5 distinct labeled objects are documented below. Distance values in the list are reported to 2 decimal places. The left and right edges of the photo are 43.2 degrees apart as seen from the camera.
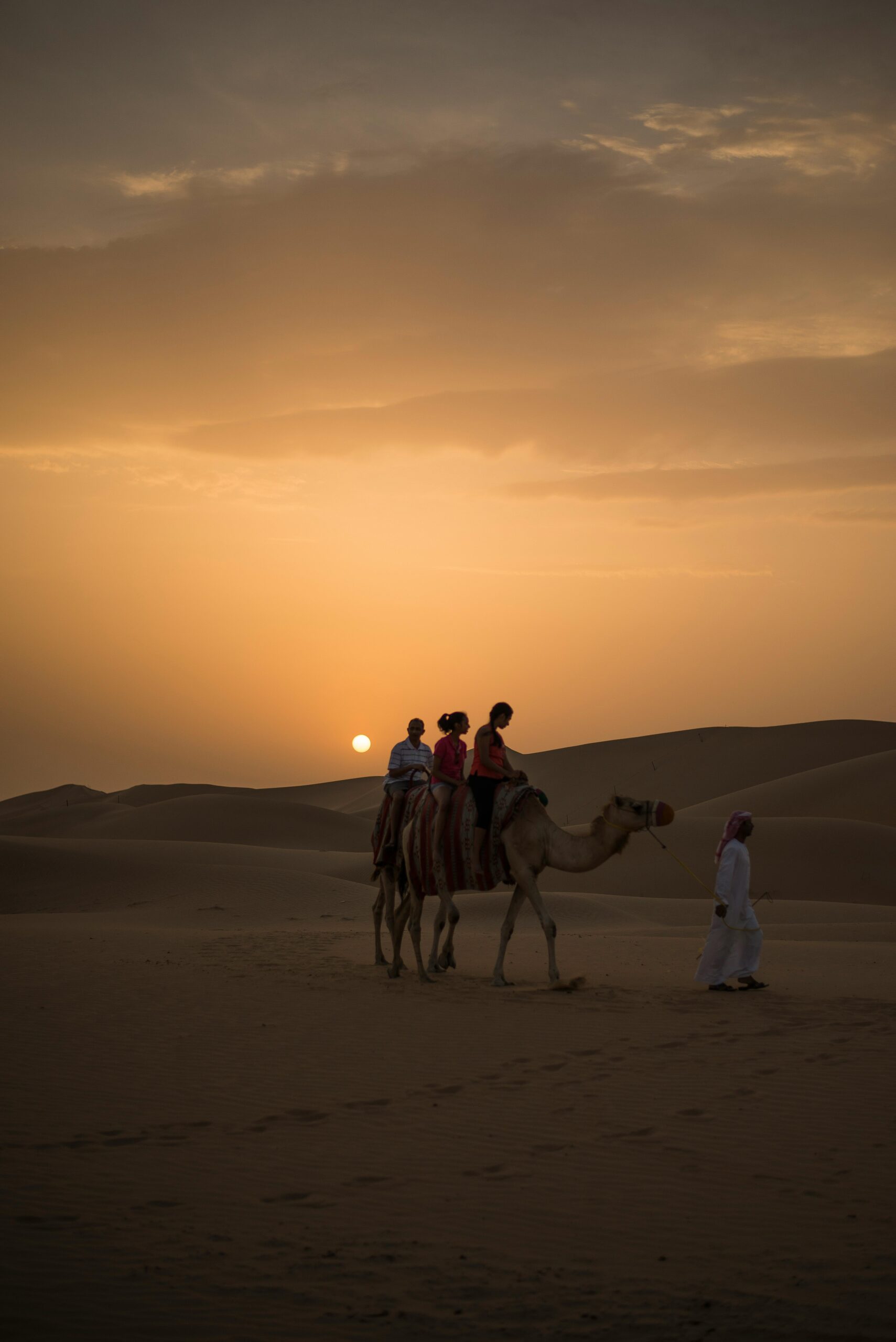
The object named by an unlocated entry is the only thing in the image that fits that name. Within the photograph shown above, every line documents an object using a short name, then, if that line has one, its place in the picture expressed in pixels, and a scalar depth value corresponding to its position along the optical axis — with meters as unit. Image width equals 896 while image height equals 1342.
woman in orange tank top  13.02
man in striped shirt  14.45
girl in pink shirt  13.38
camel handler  12.79
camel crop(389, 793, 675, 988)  12.30
